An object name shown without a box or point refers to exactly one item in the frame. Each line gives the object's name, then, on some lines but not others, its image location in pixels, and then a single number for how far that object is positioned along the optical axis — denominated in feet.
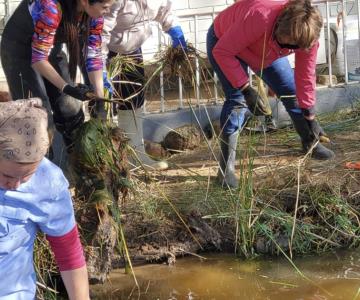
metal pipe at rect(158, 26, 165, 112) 19.05
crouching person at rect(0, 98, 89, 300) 7.45
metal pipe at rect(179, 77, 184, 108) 21.93
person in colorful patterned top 13.07
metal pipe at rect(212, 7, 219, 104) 21.58
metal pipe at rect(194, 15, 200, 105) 15.40
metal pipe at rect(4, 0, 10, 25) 25.21
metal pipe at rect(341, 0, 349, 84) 24.74
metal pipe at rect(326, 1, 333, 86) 24.68
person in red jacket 15.64
